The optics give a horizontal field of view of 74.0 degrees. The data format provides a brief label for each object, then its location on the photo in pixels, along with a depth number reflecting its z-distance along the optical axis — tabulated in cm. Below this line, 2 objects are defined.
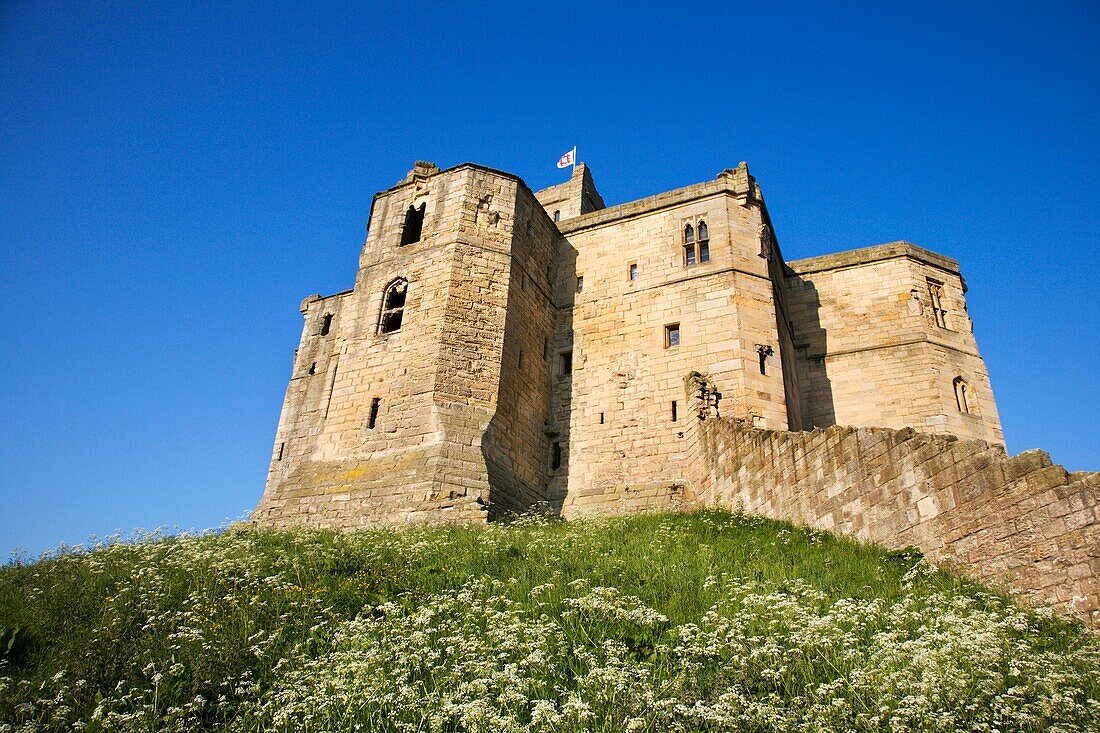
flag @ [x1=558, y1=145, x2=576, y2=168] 3775
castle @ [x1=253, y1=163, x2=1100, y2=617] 1591
